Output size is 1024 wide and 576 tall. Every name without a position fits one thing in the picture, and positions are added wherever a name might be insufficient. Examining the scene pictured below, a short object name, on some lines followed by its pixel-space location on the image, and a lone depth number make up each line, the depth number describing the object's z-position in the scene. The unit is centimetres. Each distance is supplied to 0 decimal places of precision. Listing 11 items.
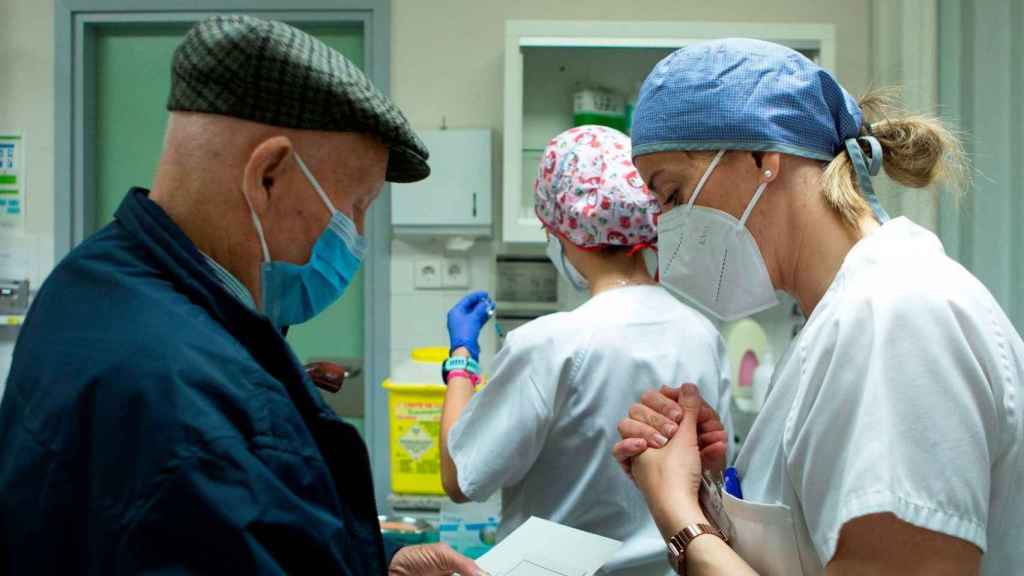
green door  273
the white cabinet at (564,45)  223
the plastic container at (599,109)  234
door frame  257
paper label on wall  264
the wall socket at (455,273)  259
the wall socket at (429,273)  258
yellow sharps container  223
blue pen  94
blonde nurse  71
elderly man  61
